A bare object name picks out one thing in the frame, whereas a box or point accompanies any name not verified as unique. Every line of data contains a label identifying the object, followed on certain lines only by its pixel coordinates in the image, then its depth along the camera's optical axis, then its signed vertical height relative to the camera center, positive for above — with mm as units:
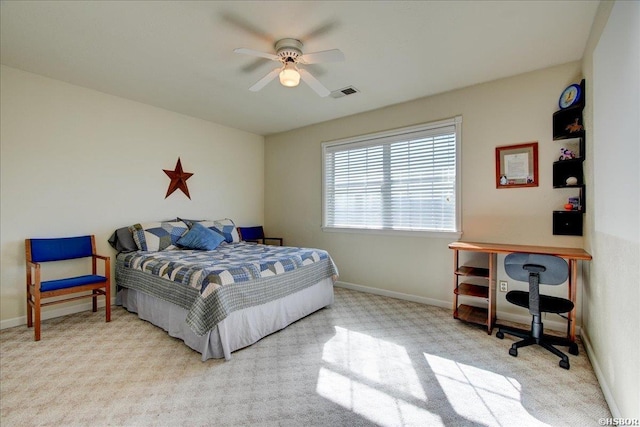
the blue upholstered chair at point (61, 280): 2547 -616
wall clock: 2452 +1030
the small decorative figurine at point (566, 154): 2594 +530
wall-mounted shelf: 2480 +419
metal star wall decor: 4016 +497
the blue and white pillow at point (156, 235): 3385 -268
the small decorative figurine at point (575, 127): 2484 +764
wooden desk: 2279 -596
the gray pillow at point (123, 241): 3357 -332
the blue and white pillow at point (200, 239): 3559 -336
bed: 2203 -669
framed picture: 2797 +472
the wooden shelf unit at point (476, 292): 2658 -806
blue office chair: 2152 -674
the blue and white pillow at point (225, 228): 4098 -227
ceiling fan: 2152 +1229
